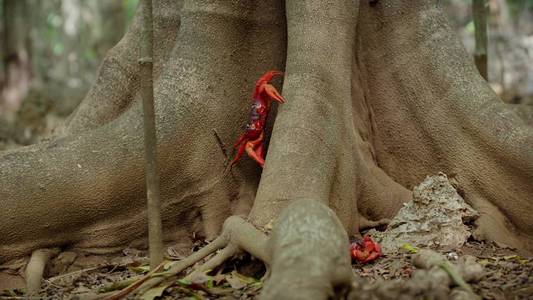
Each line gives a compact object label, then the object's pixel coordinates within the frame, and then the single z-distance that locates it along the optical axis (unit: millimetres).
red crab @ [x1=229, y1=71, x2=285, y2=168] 3945
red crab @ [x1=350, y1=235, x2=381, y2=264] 3465
